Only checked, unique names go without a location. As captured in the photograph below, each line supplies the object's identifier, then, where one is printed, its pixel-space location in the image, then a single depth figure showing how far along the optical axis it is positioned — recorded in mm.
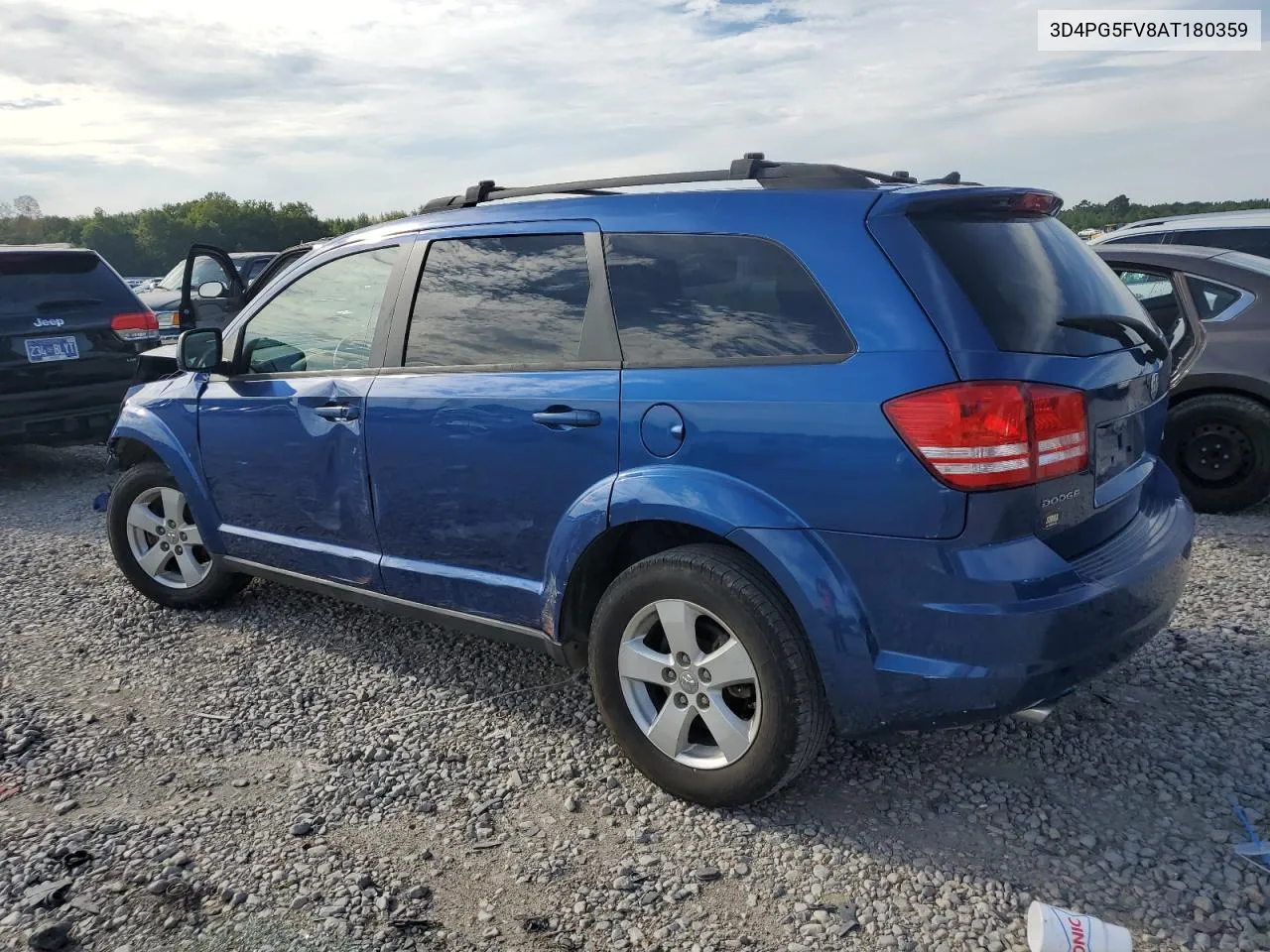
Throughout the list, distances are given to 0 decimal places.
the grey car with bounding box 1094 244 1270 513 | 5711
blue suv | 2516
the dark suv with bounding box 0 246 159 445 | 7336
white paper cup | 2283
